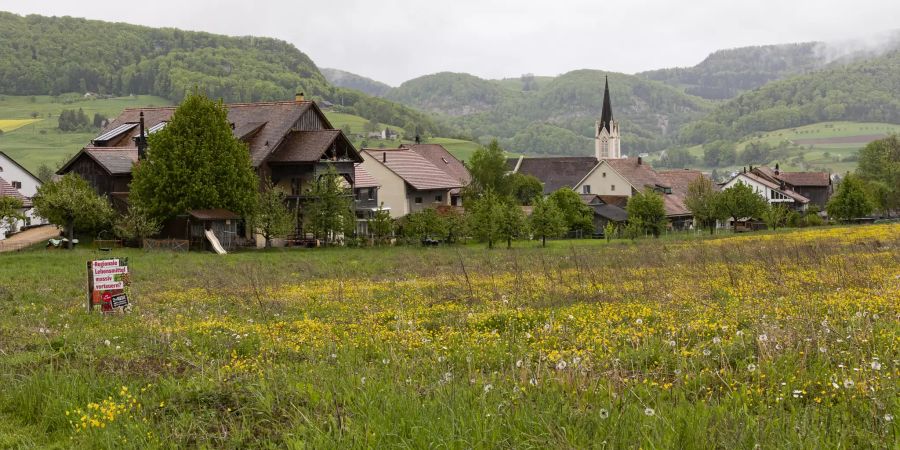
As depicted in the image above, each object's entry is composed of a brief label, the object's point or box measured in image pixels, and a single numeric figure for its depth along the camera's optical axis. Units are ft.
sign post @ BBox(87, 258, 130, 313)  51.72
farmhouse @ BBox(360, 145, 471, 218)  255.91
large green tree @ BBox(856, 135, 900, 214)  337.93
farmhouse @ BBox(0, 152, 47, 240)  240.49
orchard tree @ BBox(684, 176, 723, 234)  247.29
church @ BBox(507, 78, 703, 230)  310.24
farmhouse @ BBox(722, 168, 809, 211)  380.99
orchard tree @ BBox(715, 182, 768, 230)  242.58
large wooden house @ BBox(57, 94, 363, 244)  186.39
